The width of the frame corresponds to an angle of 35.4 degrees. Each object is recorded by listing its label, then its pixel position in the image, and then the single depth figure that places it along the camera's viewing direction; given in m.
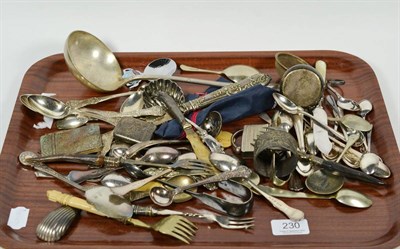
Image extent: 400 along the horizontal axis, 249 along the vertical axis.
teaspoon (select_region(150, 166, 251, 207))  1.05
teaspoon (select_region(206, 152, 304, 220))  1.04
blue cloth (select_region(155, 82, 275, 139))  1.22
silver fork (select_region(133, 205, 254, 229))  1.03
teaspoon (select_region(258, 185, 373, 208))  1.07
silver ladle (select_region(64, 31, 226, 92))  1.31
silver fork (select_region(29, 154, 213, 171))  1.09
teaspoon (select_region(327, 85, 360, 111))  1.26
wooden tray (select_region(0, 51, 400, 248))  1.01
